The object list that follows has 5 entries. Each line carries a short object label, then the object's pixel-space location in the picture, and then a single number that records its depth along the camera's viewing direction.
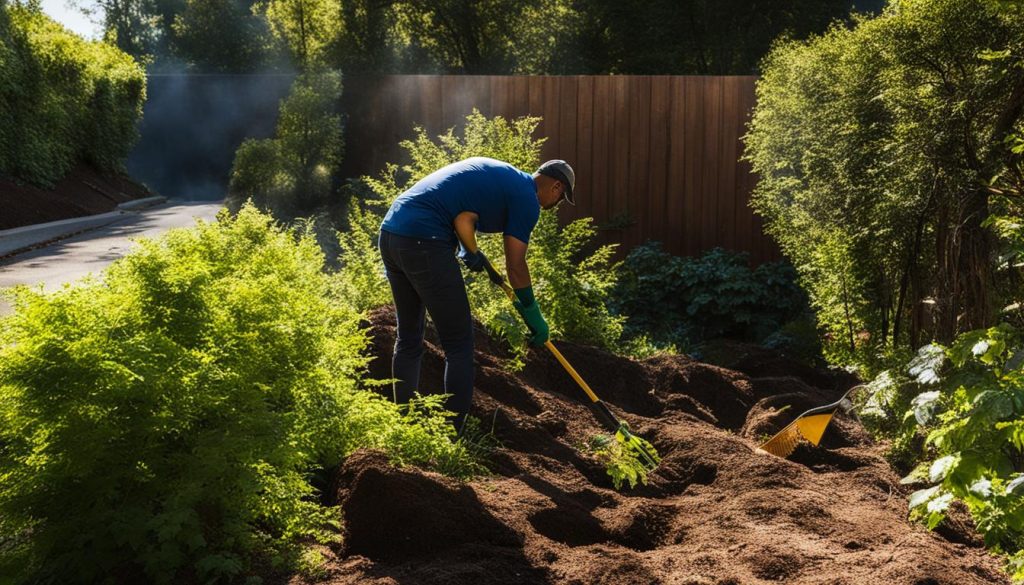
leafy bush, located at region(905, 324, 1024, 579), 2.71
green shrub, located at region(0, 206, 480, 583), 3.43
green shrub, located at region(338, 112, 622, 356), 8.16
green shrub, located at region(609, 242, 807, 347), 11.22
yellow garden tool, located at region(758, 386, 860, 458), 6.14
